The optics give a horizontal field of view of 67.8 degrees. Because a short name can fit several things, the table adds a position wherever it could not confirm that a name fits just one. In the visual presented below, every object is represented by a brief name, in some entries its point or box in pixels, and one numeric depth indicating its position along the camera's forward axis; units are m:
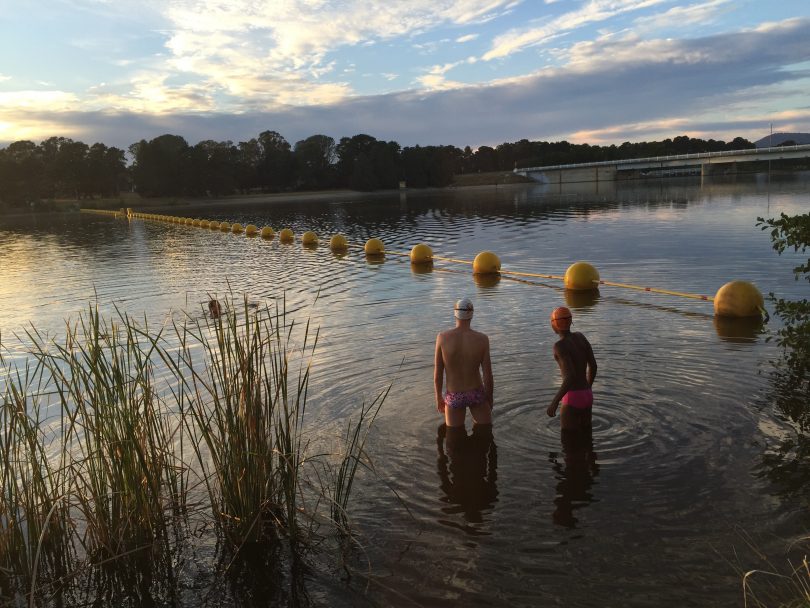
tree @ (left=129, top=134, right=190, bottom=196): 114.44
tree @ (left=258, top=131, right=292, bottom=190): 131.75
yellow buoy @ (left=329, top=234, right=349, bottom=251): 30.38
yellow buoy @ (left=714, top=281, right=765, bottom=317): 12.42
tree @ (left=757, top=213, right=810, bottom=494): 6.05
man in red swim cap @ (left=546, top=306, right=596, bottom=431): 6.75
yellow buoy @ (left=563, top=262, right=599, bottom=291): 16.45
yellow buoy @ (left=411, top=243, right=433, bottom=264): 23.50
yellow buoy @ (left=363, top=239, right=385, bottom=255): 27.34
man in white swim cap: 6.80
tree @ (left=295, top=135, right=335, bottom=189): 137.88
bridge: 109.77
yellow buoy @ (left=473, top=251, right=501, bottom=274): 20.08
